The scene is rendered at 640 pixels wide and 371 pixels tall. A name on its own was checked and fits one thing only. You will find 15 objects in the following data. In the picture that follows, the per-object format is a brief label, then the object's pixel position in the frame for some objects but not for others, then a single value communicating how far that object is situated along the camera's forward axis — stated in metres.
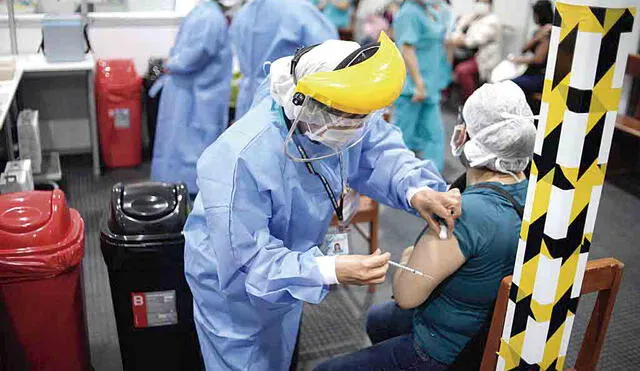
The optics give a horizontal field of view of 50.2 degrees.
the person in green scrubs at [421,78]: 4.35
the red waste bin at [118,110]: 4.44
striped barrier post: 1.21
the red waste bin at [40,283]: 2.06
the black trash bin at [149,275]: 2.13
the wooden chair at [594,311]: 1.56
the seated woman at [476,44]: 6.24
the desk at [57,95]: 4.18
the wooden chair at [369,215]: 3.08
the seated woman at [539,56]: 4.61
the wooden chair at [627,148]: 4.89
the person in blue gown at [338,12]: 7.38
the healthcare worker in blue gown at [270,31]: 3.13
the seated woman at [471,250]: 1.72
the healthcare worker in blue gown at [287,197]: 1.49
